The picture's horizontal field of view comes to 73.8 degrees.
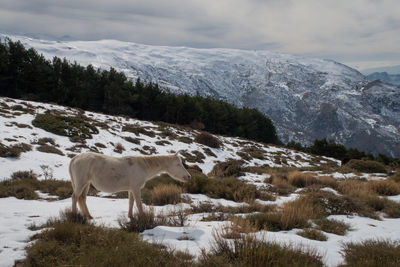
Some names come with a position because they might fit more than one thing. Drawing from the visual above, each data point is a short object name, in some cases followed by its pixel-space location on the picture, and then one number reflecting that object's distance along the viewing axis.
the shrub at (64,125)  17.45
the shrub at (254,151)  27.52
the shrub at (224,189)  8.44
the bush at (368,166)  18.12
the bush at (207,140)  27.93
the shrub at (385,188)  9.66
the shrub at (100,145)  17.08
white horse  5.37
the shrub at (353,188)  8.71
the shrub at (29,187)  7.43
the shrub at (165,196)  7.52
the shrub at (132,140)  20.80
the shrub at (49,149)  13.18
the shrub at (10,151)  11.10
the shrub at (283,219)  5.42
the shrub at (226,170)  14.41
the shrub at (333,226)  5.44
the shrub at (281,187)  9.65
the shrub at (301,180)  11.35
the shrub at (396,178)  11.95
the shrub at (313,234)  4.93
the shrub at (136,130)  24.64
